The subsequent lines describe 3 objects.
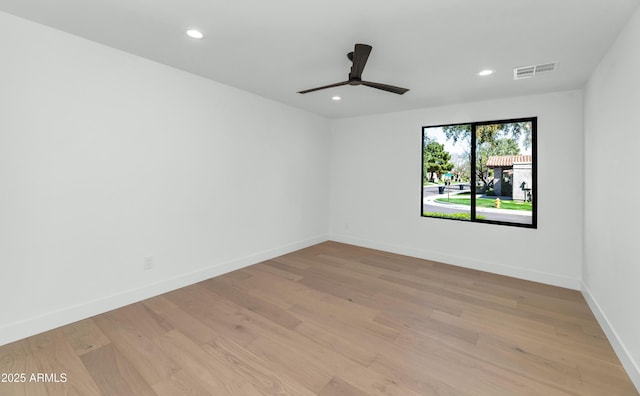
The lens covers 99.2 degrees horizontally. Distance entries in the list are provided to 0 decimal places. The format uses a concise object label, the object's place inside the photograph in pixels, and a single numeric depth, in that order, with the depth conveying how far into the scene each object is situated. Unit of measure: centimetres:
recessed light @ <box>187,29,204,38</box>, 221
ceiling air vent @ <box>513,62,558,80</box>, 267
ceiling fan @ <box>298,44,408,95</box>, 217
